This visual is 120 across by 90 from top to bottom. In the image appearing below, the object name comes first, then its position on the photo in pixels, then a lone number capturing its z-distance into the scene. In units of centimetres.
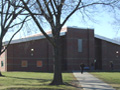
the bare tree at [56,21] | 1495
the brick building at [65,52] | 3866
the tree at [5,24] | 2460
